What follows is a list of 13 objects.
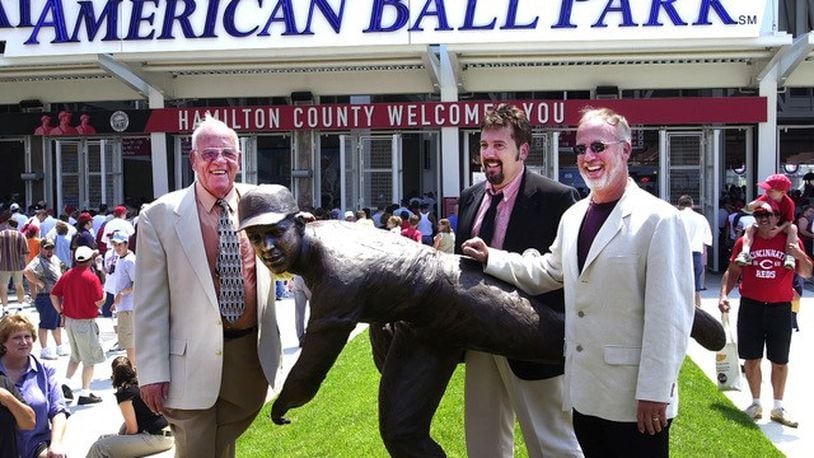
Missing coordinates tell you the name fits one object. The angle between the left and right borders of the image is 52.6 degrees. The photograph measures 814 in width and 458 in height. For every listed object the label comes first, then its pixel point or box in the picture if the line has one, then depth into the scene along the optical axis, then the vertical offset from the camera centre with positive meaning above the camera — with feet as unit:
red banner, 53.83 +6.26
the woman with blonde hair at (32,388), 15.29 -3.39
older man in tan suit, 11.28 -1.43
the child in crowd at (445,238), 38.41 -1.49
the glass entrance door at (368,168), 60.90 +2.89
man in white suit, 9.16 -1.14
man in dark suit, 11.23 -1.28
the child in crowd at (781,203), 20.57 +0.00
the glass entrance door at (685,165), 58.29 +2.75
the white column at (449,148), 56.29 +4.02
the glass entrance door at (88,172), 64.59 +2.96
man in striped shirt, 40.98 -2.20
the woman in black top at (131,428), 18.66 -5.17
